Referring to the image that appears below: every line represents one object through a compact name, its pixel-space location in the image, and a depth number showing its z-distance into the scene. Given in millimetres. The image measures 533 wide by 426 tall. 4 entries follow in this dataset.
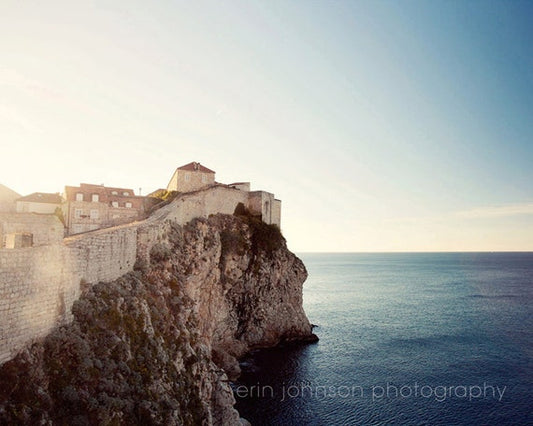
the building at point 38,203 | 45094
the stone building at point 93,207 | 45531
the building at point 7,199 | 42838
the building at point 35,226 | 26859
